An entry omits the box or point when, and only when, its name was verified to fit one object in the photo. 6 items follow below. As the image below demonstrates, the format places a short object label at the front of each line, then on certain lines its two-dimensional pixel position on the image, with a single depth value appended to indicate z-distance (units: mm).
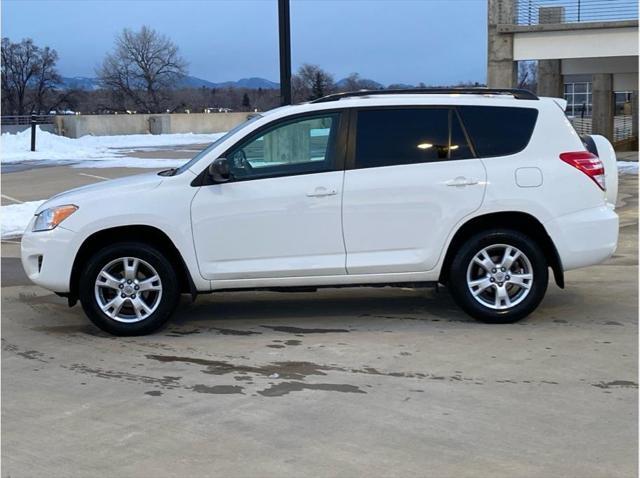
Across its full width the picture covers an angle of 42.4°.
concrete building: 25984
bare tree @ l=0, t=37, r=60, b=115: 82688
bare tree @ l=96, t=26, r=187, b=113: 91000
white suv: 6547
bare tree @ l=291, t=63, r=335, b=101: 46288
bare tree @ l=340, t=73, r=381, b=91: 47038
